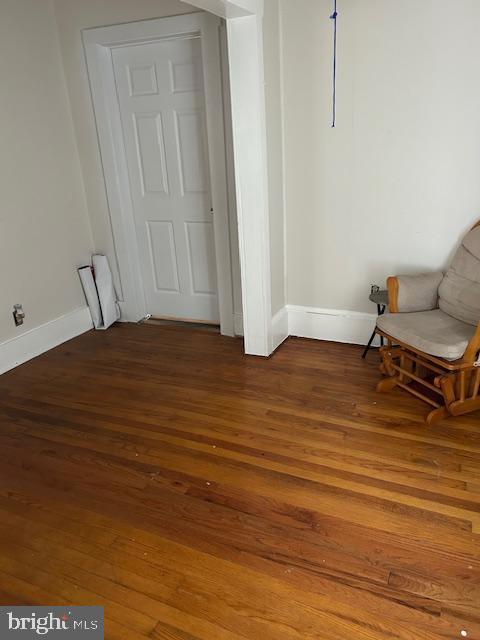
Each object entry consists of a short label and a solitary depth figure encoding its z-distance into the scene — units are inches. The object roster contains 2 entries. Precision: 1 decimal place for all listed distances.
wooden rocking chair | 94.7
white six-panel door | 135.5
